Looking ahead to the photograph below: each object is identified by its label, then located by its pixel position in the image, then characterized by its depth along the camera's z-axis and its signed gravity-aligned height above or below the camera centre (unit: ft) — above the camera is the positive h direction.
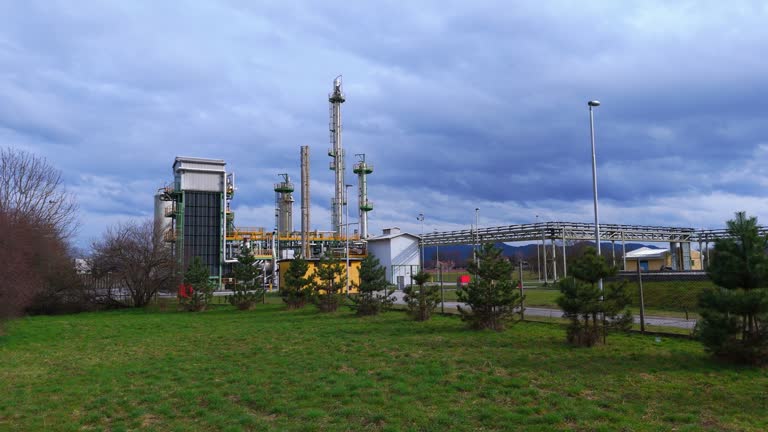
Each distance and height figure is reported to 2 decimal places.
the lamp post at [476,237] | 165.68 +10.43
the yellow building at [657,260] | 210.88 +2.79
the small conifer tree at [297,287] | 89.15 -2.31
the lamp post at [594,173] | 59.59 +10.53
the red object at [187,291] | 98.48 -3.08
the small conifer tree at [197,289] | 96.27 -2.57
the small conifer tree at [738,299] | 30.71 -1.92
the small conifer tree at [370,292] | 72.84 -2.80
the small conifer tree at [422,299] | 61.82 -3.24
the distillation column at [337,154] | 190.29 +41.79
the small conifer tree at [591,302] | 39.81 -2.52
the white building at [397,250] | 165.78 +6.74
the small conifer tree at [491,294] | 50.75 -2.29
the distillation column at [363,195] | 200.85 +29.04
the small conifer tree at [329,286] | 80.74 -2.09
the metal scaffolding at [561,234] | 164.14 +11.47
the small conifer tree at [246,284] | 95.35 -1.87
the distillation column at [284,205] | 205.87 +26.18
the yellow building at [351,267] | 137.03 +1.32
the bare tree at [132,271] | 111.45 +0.91
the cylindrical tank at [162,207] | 180.84 +24.15
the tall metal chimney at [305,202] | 167.73 +23.36
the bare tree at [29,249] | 57.36 +4.12
